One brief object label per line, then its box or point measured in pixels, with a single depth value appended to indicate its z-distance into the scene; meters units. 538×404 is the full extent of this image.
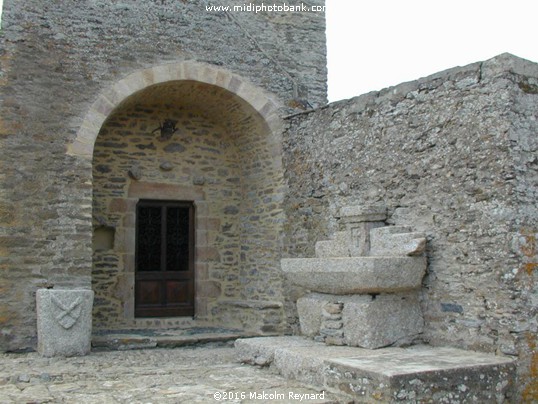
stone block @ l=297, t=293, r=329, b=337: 6.40
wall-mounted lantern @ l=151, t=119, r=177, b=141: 9.29
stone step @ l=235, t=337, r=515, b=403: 4.67
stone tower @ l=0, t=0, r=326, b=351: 7.38
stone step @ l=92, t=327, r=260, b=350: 7.66
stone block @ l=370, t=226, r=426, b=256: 5.98
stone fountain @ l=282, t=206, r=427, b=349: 5.81
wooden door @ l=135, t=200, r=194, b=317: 9.15
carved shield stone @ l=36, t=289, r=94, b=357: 6.84
